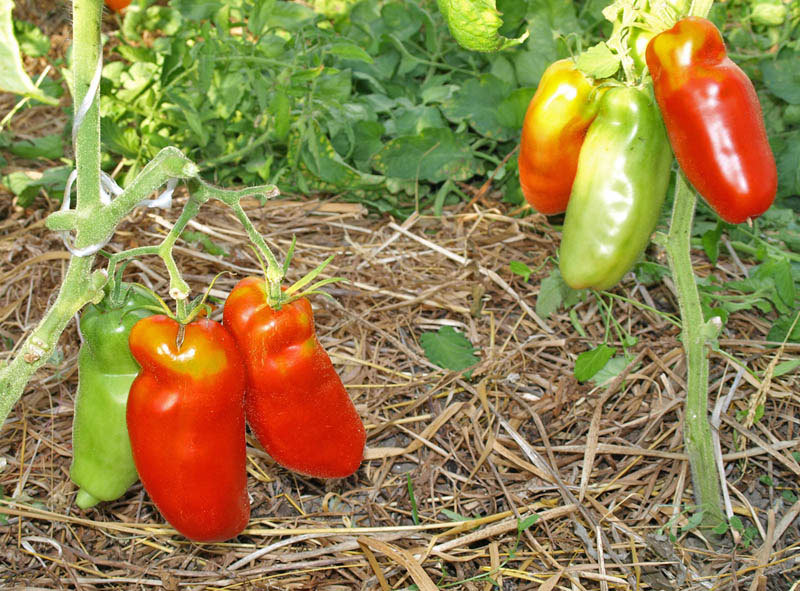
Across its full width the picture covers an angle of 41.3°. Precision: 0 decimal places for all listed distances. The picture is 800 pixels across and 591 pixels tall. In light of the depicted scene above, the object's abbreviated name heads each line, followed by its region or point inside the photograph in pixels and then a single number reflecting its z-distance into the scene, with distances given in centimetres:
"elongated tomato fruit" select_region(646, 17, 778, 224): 49
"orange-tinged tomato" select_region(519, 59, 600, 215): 55
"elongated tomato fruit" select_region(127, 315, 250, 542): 51
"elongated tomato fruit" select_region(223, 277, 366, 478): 53
